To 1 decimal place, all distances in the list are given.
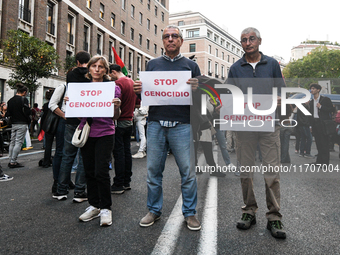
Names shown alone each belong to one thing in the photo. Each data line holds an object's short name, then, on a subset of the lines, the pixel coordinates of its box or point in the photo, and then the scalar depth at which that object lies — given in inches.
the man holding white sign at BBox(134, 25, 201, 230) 121.5
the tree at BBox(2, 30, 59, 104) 553.3
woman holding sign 125.7
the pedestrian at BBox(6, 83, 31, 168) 263.7
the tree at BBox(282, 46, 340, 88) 2025.1
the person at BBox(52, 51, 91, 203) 151.0
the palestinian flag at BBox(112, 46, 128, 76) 227.7
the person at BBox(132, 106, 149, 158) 325.4
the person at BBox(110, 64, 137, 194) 175.3
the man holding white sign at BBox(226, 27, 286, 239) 114.7
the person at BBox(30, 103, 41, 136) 628.7
